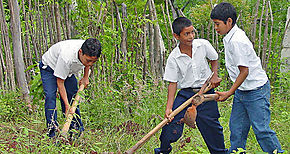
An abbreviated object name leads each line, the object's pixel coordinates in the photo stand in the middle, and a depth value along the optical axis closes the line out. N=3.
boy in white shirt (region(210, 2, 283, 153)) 5.53
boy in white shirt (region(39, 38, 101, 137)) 6.69
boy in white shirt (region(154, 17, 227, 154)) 6.25
